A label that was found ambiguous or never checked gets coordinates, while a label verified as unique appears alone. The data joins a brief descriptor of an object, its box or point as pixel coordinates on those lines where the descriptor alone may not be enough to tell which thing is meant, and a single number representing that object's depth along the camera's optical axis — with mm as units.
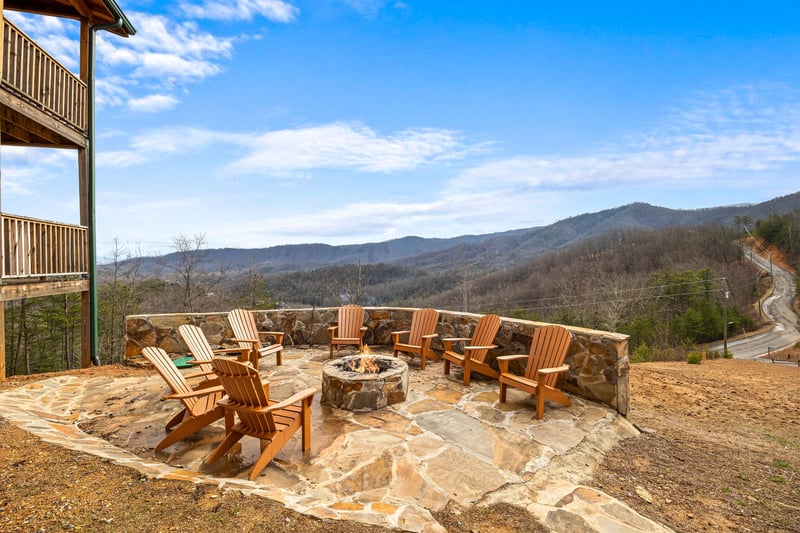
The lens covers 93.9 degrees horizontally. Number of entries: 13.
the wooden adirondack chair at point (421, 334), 5477
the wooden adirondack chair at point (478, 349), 4672
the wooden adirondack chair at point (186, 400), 2932
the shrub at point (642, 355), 15398
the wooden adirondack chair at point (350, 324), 6156
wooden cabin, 4766
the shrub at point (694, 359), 10867
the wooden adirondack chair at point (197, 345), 3912
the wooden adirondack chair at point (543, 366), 3678
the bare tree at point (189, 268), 16906
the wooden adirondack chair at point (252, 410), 2504
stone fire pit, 3773
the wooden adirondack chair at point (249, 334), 5080
